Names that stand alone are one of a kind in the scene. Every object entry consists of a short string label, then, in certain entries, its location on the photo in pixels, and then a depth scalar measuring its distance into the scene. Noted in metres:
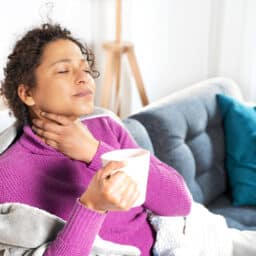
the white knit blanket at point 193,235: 1.57
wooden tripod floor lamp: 2.93
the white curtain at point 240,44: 3.00
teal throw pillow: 2.26
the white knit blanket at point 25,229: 1.36
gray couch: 2.08
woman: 1.44
